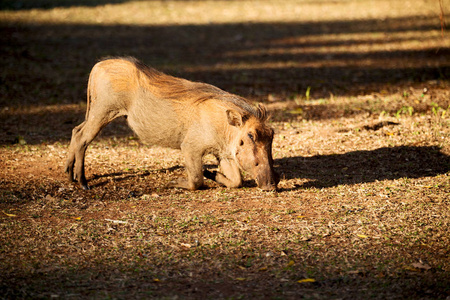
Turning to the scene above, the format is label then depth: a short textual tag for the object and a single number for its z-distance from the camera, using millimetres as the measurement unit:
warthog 10148
